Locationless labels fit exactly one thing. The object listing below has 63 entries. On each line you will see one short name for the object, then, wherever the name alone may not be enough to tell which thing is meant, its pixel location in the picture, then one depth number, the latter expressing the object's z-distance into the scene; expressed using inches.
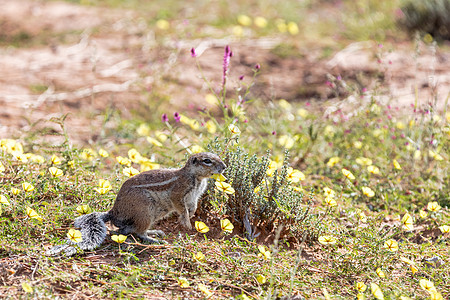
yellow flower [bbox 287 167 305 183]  339.0
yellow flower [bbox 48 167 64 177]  322.7
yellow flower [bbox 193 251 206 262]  277.2
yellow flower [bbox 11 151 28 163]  338.7
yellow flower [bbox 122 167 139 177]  340.3
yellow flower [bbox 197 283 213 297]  253.8
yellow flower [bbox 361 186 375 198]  350.0
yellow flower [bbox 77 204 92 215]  312.2
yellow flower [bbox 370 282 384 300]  255.8
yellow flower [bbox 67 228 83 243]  278.7
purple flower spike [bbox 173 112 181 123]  376.5
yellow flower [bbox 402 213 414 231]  311.4
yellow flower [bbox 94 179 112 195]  317.7
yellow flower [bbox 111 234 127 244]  280.4
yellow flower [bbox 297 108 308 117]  544.1
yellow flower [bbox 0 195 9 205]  289.1
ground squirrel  300.0
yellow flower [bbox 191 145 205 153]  370.0
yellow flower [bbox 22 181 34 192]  308.2
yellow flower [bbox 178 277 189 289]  260.7
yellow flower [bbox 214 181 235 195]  302.6
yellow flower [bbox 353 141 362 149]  463.2
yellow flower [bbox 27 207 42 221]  287.6
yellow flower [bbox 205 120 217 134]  418.6
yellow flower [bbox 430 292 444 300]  260.1
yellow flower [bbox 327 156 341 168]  401.7
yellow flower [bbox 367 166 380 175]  382.9
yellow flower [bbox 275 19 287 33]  781.7
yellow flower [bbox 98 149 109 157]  365.6
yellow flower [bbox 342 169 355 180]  349.7
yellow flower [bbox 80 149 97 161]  382.0
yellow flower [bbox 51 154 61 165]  338.6
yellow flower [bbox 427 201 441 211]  344.8
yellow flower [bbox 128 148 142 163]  369.4
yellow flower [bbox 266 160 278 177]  351.9
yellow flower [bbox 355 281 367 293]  268.2
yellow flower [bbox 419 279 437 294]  265.1
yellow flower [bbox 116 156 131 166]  353.8
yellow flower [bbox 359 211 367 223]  330.6
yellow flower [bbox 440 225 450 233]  317.1
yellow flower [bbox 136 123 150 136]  464.0
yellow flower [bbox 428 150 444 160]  404.9
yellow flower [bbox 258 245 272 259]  270.6
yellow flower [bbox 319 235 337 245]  297.8
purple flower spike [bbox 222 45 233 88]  354.9
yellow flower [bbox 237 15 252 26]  786.2
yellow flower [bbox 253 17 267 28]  791.1
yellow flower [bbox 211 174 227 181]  311.4
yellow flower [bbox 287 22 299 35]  779.4
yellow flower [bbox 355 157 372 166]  408.0
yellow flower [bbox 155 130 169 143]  414.8
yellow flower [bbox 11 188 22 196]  306.5
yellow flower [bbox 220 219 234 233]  290.7
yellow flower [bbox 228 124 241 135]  330.0
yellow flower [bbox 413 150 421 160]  430.9
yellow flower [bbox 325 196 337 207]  319.3
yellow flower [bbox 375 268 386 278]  279.9
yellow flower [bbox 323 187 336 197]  336.2
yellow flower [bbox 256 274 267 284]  273.6
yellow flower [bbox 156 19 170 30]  770.8
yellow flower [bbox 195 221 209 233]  287.5
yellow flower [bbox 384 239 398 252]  295.9
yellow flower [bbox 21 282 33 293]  241.1
